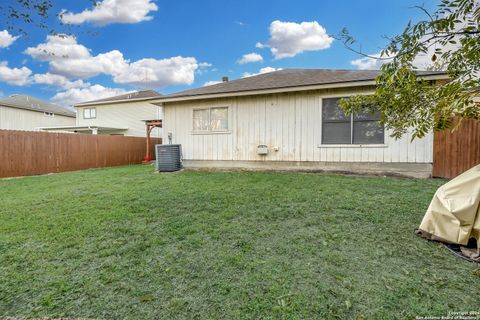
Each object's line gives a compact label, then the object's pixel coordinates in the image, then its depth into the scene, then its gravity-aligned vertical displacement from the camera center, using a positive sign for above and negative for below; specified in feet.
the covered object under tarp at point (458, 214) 7.91 -2.20
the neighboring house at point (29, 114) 69.10 +10.70
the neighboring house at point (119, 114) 66.33 +9.51
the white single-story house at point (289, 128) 22.66 +2.15
